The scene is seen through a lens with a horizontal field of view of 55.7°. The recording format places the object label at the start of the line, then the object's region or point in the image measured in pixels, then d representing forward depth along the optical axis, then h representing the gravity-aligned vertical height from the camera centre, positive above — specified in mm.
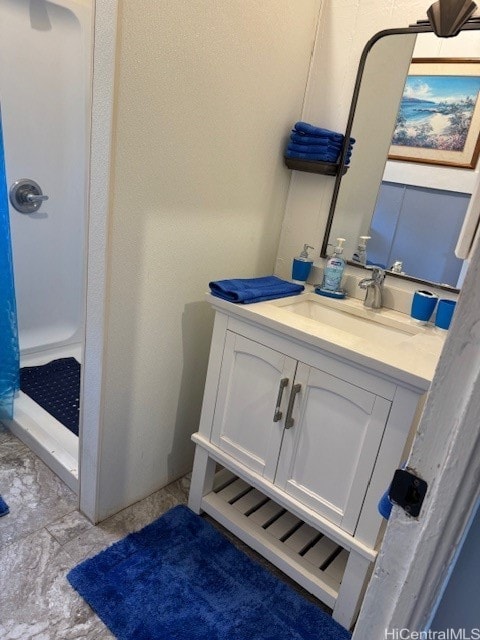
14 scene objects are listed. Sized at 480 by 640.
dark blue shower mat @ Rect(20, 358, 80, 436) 2090 -1194
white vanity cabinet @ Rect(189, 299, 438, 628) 1216 -774
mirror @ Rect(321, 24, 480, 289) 1450 +16
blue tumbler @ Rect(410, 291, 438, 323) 1486 -349
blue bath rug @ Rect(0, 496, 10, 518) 1574 -1241
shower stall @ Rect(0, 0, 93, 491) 2105 -178
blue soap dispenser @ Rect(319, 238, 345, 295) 1684 -323
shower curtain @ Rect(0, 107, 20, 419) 1807 -796
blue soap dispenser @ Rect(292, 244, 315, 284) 1774 -339
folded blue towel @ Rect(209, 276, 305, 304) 1464 -388
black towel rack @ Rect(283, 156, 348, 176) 1673 +35
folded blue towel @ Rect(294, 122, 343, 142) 1646 +156
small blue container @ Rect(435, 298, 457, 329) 1443 -353
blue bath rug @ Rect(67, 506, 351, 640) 1284 -1242
